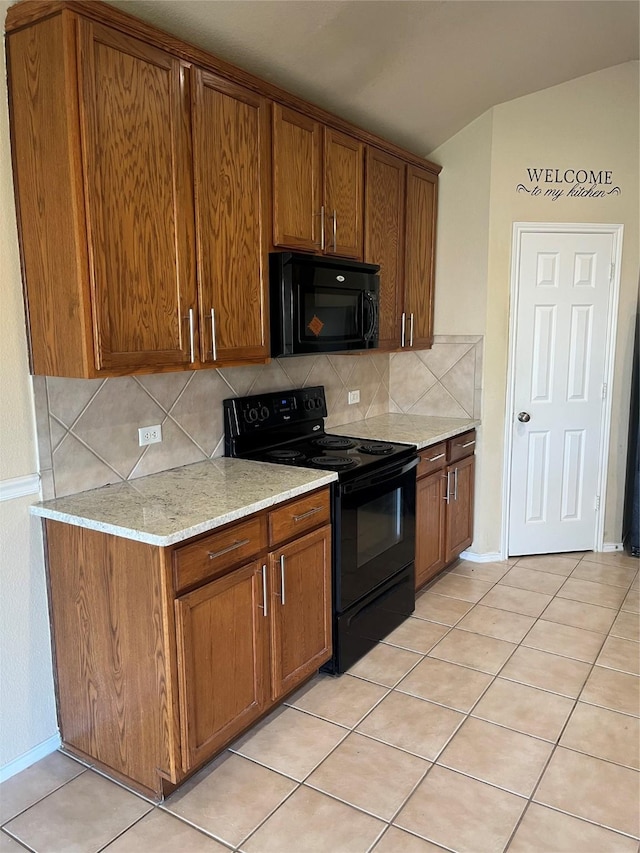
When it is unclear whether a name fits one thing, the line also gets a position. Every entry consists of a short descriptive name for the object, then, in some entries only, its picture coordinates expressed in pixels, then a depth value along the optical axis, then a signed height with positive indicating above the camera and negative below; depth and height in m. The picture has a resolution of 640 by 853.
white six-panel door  3.77 -0.32
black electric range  2.66 -0.72
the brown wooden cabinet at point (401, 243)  3.28 +0.50
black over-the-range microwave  2.62 +0.14
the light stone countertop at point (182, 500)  1.91 -0.55
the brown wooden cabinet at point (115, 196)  1.84 +0.43
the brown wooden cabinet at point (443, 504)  3.36 -0.94
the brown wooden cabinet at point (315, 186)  2.62 +0.65
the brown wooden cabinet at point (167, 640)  1.91 -0.97
